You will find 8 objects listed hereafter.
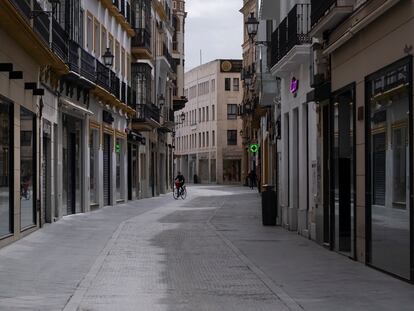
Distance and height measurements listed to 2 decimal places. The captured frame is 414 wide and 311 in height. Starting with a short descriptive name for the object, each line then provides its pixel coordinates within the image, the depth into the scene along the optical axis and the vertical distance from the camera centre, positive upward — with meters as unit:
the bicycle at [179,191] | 44.69 -1.21
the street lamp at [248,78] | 55.25 +6.51
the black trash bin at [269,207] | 22.98 -1.11
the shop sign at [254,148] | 50.03 +1.33
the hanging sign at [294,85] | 20.44 +2.17
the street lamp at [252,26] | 26.47 +4.83
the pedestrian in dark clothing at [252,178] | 67.69 -0.75
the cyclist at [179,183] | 44.69 -0.76
